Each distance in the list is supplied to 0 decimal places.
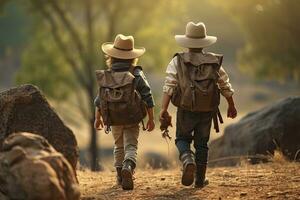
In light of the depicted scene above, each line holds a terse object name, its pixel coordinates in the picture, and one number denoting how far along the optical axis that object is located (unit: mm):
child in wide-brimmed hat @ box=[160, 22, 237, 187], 15000
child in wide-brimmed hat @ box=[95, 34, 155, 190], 15242
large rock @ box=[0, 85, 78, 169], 15187
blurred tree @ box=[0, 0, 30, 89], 94237
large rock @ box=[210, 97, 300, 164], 22781
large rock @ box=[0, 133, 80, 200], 10900
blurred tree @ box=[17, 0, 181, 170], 47781
